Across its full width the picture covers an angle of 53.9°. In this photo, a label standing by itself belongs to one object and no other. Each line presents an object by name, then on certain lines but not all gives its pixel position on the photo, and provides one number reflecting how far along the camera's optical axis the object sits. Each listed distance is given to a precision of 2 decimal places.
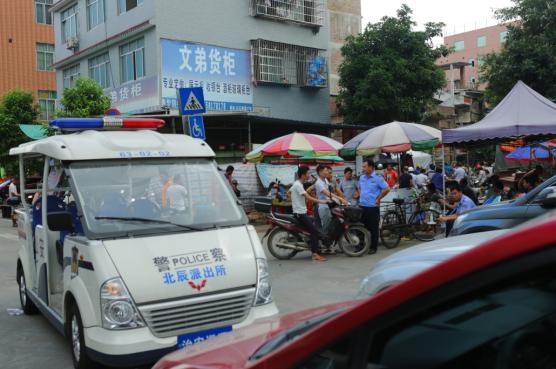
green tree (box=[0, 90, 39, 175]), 21.61
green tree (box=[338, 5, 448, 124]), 23.28
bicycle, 11.38
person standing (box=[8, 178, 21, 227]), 18.68
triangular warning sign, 8.59
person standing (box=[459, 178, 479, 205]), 9.55
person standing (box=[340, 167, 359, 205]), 13.41
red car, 1.33
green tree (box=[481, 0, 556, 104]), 20.89
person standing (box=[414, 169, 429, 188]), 16.91
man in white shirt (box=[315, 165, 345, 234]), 10.46
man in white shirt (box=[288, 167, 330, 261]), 9.85
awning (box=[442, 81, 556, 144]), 9.93
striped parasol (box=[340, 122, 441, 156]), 12.46
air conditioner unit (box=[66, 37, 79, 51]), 25.19
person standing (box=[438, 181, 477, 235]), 8.55
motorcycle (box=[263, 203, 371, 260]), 10.13
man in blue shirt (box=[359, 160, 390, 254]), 10.34
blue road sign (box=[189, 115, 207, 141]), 8.69
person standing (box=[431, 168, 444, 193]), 15.71
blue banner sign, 20.50
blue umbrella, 17.96
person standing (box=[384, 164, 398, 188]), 16.84
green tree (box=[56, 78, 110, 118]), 18.17
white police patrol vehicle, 4.16
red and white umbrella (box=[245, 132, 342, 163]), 15.05
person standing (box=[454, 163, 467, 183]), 18.95
